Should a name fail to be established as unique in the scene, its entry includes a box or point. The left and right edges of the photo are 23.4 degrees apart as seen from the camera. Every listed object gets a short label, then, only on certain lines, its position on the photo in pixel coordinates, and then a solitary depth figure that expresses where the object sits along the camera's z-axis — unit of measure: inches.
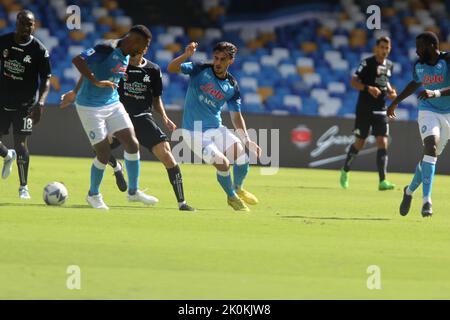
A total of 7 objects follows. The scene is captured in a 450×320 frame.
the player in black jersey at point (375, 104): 730.2
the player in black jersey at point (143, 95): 539.2
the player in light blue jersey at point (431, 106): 512.7
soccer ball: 501.0
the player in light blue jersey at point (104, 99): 480.7
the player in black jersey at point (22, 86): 539.2
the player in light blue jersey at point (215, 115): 523.5
